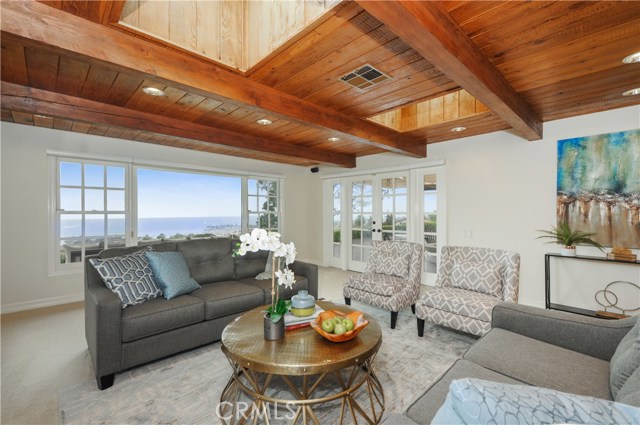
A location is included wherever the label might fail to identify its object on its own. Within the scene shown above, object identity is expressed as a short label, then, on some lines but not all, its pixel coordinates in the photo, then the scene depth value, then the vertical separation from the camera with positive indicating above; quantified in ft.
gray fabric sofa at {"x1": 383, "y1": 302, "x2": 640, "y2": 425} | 4.12 -2.53
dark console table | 10.81 -3.06
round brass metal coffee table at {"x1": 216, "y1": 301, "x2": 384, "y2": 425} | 4.95 -2.69
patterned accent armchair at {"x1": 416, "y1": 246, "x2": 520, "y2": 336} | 8.21 -2.51
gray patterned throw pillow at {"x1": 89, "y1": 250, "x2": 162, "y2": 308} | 7.55 -1.79
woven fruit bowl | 5.56 -2.35
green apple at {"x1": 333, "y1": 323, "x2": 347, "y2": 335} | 5.51 -2.25
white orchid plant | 5.92 -0.73
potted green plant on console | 10.58 -1.00
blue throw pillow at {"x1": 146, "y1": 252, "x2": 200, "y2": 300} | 8.42 -1.89
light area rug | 5.75 -4.04
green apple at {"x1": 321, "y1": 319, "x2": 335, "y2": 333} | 5.60 -2.22
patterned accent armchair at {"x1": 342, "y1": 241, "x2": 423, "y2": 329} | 10.01 -2.54
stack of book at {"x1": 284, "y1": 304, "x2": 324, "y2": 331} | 6.36 -2.46
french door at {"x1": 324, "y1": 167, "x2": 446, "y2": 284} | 15.75 -0.13
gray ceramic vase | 5.82 -2.39
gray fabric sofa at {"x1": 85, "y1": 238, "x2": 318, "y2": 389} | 6.71 -2.68
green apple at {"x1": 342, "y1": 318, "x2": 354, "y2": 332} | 5.63 -2.19
